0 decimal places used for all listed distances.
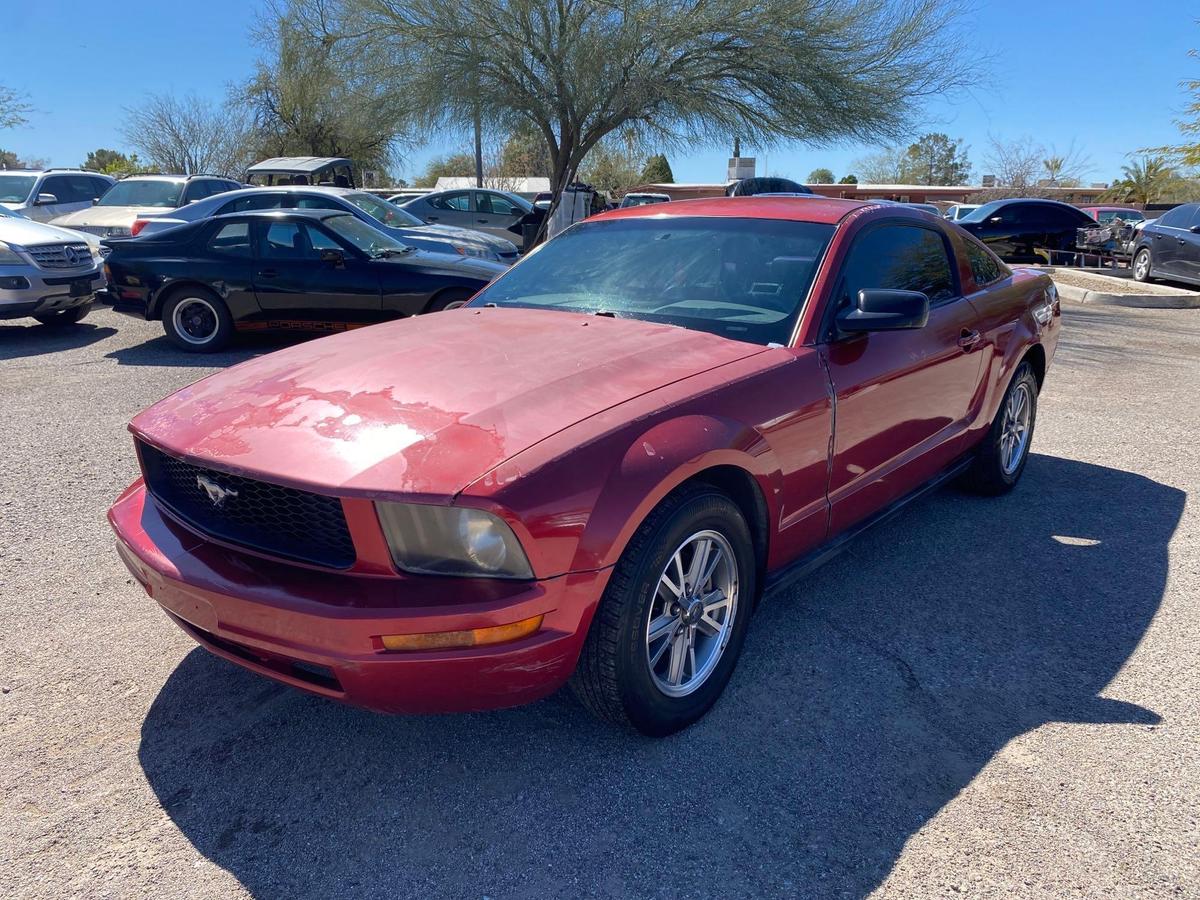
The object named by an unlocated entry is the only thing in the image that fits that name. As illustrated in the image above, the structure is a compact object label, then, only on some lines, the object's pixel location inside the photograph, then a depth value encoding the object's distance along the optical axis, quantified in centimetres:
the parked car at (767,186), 1816
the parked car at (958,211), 2299
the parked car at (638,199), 2495
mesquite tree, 1554
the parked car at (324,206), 1127
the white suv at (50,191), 1530
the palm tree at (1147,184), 4500
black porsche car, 855
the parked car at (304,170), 1759
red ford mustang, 223
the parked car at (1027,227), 1856
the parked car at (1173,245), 1473
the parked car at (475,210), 1884
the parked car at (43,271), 899
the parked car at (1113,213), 2769
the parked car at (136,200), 1337
